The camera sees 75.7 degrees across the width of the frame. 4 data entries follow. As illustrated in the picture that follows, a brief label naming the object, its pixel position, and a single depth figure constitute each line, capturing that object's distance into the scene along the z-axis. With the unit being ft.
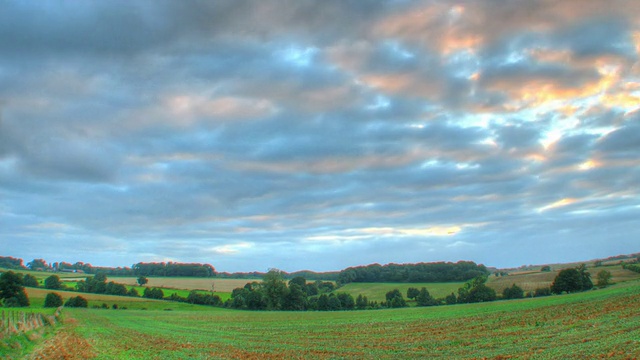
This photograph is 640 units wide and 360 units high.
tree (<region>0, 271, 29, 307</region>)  298.97
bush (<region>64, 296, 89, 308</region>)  333.21
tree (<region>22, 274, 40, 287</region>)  406.09
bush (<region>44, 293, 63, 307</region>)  320.09
